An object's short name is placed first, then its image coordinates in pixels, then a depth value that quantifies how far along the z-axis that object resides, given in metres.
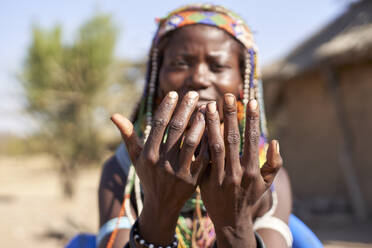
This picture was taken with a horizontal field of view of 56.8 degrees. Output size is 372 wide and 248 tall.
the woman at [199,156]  0.99
